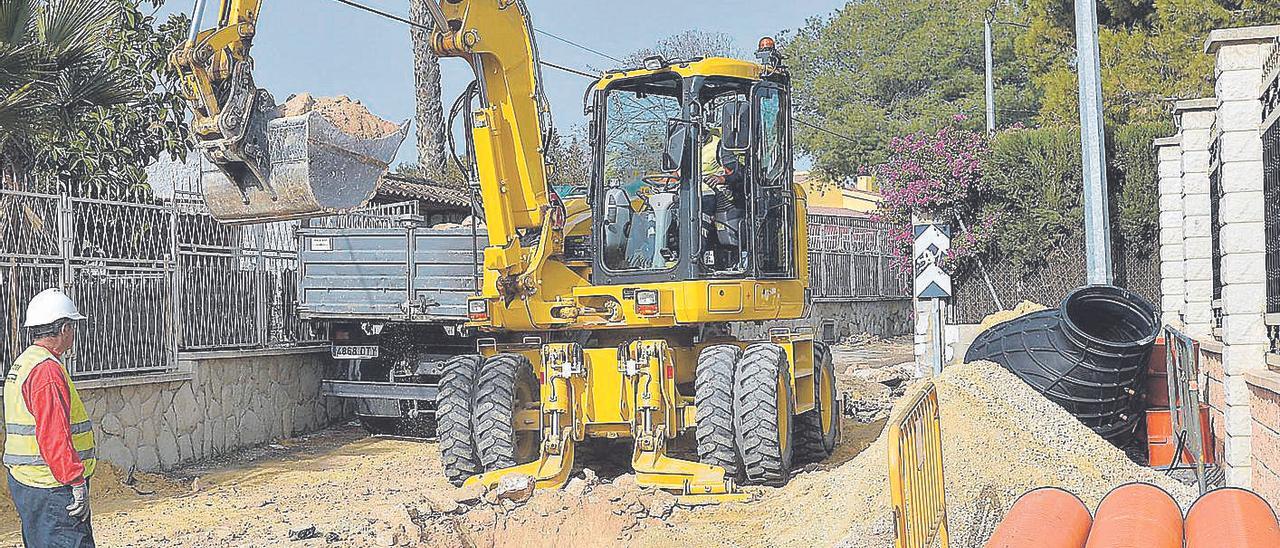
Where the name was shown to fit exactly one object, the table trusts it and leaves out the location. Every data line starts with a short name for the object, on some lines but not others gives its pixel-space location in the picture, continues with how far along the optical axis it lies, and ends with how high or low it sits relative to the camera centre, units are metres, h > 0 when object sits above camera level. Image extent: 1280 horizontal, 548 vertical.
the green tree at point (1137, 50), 18.00 +3.57
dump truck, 12.90 -0.01
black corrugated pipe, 11.02 -0.64
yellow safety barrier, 4.77 -0.79
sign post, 12.30 +0.21
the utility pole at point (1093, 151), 15.05 +1.62
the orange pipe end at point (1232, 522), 4.67 -0.93
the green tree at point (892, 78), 43.88 +7.63
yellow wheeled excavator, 9.73 +0.19
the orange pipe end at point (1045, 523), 4.91 -0.95
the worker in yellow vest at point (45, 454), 6.04 -0.65
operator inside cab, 10.30 +0.84
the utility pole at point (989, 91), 34.66 +5.50
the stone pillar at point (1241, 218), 7.47 +0.37
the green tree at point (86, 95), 10.64 +2.15
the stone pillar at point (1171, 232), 12.46 +0.51
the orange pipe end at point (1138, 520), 4.82 -0.94
